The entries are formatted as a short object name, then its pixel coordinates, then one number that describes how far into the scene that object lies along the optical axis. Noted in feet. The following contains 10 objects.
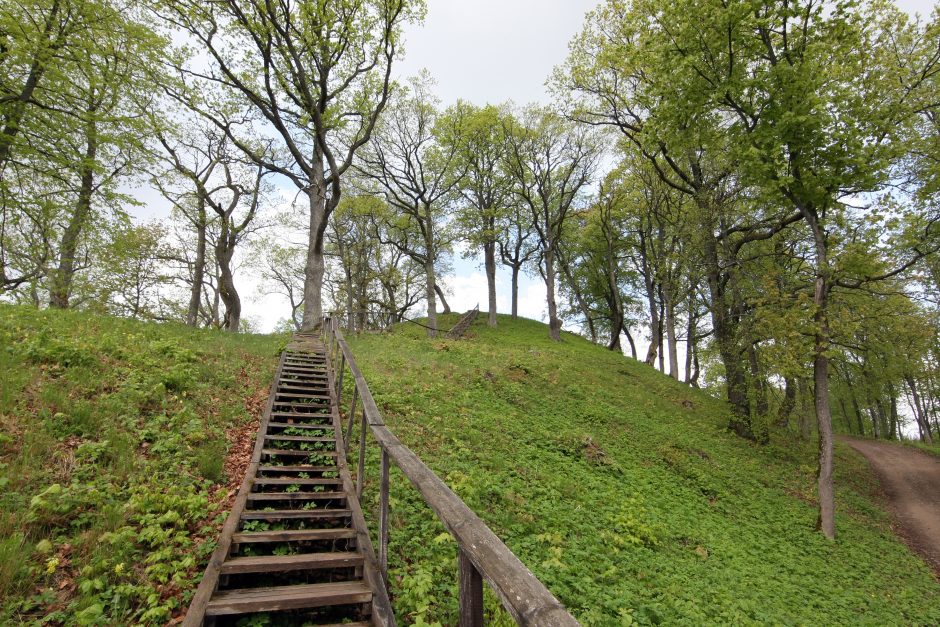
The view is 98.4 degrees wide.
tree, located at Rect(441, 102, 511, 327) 84.98
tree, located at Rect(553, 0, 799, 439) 37.32
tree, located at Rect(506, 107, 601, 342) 85.87
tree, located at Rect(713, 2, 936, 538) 31.22
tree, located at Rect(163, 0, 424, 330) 45.88
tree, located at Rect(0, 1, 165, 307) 33.73
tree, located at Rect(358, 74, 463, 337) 83.56
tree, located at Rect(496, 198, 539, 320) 102.04
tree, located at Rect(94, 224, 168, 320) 68.80
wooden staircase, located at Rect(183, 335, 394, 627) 10.73
